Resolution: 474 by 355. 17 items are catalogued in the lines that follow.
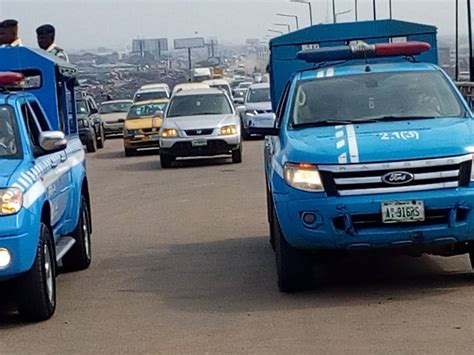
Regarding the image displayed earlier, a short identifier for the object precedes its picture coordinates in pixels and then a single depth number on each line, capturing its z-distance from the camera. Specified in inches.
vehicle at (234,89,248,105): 2044.8
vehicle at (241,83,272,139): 1282.0
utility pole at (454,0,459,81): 1391.5
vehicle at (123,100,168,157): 1187.9
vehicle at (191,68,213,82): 2645.2
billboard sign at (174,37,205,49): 5049.2
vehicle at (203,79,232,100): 1576.0
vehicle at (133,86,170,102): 1635.7
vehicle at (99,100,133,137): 1583.4
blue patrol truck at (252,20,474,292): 350.9
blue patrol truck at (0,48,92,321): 332.8
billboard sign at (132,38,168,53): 5539.4
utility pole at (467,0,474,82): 1272.1
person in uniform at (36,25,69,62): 618.5
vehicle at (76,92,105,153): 1273.4
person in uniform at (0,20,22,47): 548.1
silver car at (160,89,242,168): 984.3
